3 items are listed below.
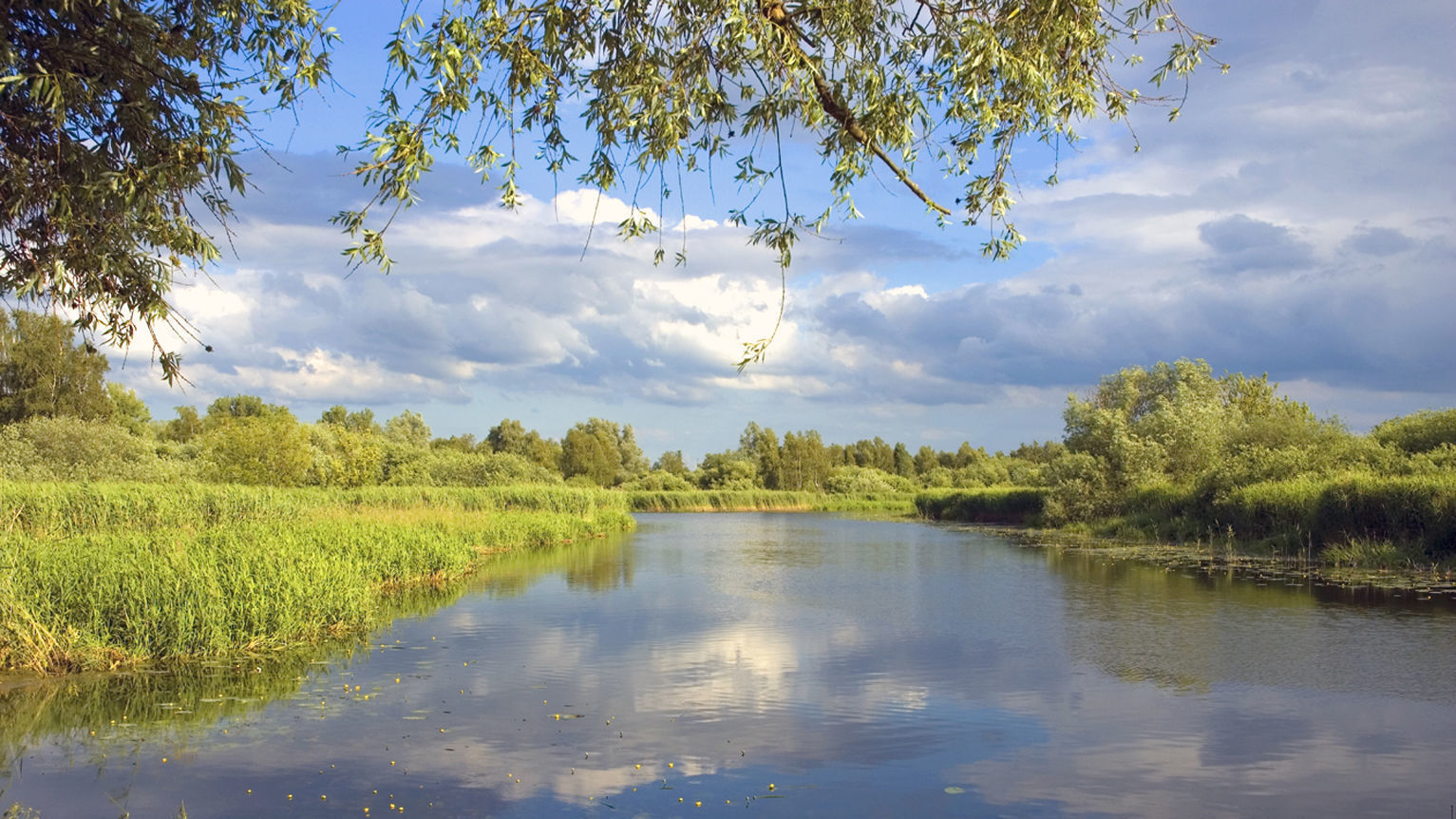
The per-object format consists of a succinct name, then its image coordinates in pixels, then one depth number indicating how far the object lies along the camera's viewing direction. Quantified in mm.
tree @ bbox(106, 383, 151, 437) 54906
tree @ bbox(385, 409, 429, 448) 82319
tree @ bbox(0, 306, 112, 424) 47062
